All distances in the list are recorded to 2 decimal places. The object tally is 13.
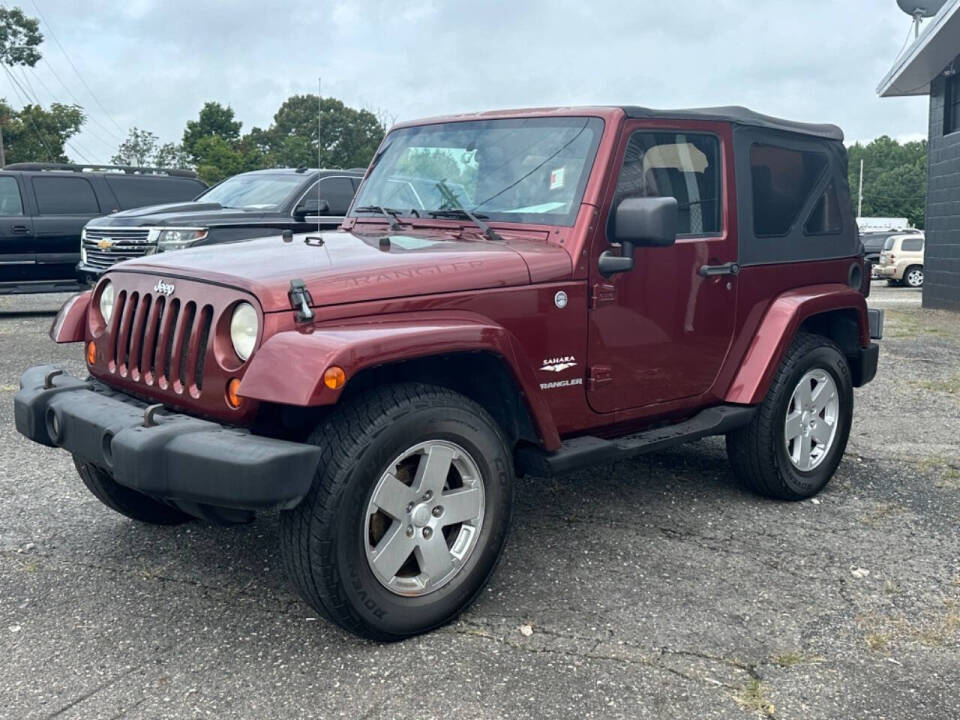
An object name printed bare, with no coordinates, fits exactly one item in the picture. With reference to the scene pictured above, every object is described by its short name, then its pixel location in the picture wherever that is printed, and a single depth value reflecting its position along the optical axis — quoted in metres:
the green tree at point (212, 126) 56.09
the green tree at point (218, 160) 45.88
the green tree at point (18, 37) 37.91
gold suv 25.11
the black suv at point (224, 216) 10.07
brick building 16.92
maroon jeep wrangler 3.23
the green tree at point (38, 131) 37.12
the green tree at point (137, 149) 58.28
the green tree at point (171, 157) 53.94
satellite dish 20.08
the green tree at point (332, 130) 56.78
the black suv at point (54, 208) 13.23
